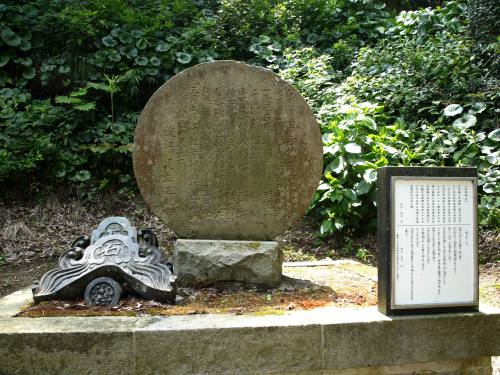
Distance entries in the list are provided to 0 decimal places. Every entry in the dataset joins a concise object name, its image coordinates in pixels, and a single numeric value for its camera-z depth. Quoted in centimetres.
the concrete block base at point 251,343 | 249
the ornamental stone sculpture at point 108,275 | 304
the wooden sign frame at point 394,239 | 273
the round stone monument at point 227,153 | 362
